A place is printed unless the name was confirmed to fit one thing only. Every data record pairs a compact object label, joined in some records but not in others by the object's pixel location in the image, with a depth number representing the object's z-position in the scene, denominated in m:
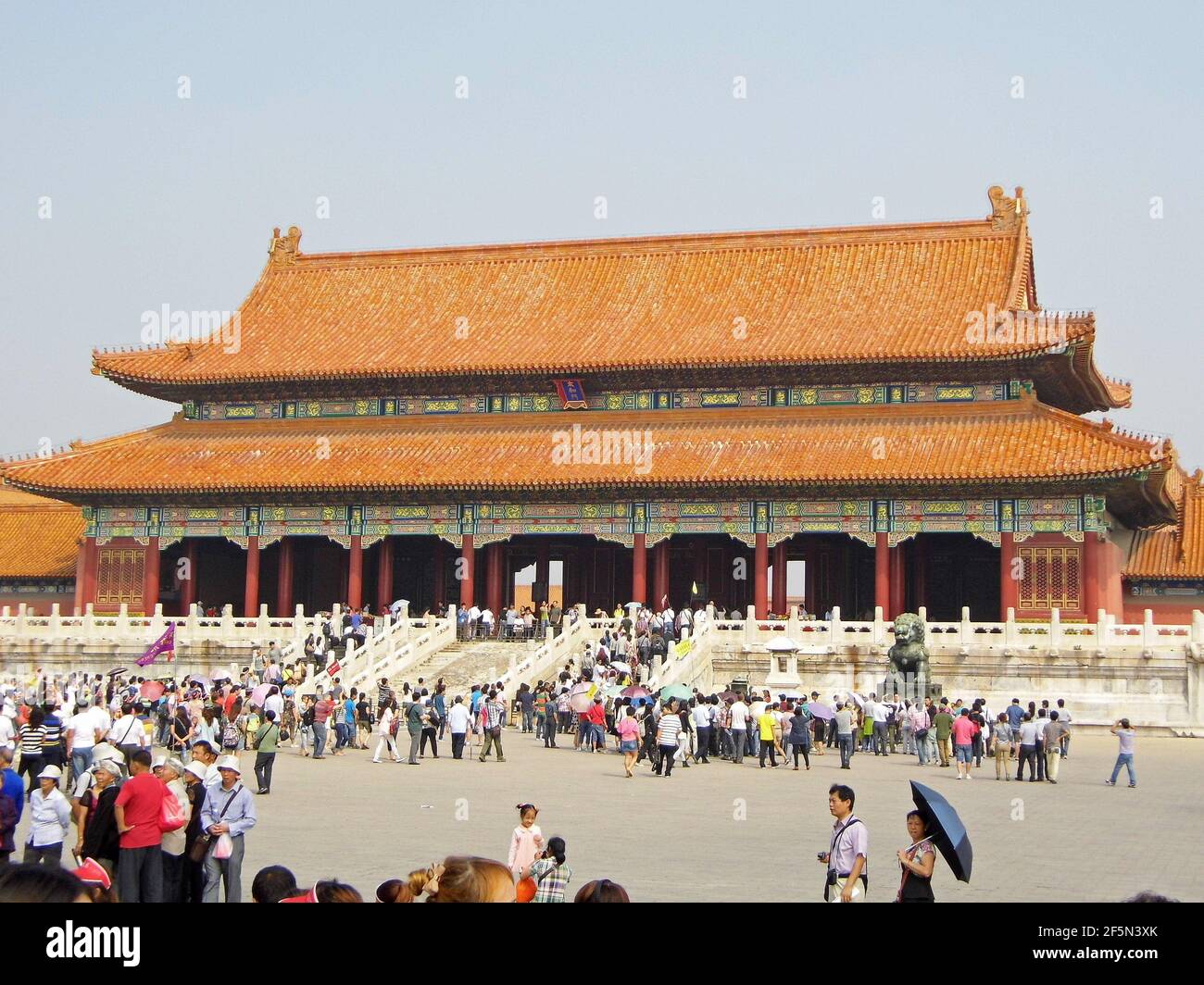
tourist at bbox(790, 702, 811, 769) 27.69
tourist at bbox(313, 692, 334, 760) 28.95
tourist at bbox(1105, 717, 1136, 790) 25.52
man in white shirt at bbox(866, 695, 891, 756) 31.47
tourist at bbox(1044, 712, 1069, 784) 26.62
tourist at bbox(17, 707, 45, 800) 20.03
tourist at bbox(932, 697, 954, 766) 28.48
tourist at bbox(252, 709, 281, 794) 22.91
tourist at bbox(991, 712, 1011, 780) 27.20
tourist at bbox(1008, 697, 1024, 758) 28.92
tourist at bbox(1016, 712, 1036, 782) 26.58
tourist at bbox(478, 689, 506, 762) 27.78
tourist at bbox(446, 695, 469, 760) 28.67
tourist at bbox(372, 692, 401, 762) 28.09
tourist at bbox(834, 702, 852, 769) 28.08
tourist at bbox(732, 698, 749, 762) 29.00
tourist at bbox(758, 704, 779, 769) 28.11
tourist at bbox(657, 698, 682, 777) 26.41
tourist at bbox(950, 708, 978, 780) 27.55
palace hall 43.53
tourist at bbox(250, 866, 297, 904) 9.56
